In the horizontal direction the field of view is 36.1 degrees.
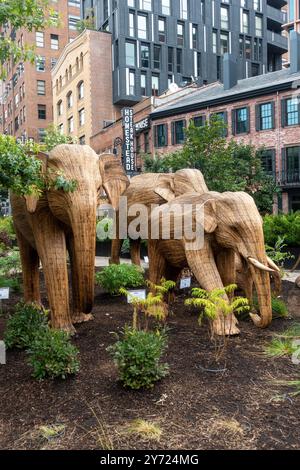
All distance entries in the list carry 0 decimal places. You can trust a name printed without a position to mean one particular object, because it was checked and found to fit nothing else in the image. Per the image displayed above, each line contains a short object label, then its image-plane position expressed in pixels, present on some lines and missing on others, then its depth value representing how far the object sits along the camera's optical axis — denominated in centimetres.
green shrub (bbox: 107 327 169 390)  459
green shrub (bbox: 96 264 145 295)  948
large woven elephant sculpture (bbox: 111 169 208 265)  819
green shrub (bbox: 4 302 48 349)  599
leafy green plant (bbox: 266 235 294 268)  930
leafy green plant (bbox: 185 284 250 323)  510
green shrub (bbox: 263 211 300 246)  1502
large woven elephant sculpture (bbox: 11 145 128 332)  506
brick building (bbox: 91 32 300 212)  3073
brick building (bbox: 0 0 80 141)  6091
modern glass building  4441
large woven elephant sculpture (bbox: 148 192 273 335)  592
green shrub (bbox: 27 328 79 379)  490
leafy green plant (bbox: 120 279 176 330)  530
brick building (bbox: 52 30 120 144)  4494
